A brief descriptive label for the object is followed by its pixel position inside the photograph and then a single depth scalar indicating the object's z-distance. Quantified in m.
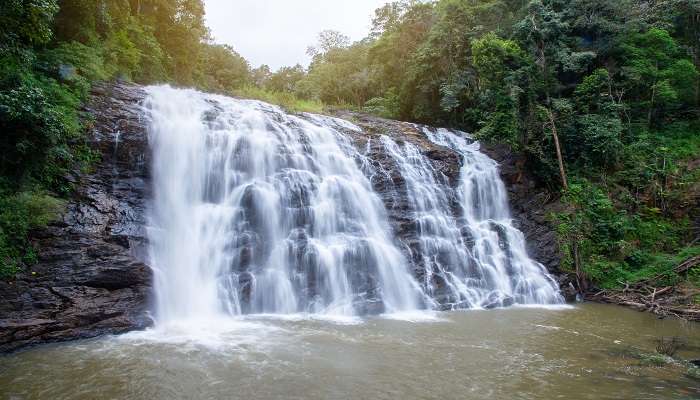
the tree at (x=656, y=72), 18.00
